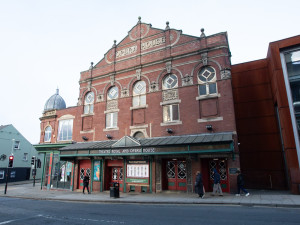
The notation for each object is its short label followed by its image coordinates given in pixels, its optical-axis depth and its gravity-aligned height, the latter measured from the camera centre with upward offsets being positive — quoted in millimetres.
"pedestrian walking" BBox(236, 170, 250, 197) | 13333 -1351
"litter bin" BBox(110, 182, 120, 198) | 14827 -1892
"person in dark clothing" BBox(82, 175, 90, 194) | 17891 -1488
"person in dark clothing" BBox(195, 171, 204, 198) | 13243 -1421
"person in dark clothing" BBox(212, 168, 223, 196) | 13836 -1374
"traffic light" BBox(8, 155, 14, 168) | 20606 +412
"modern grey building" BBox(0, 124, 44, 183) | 35719 +2196
